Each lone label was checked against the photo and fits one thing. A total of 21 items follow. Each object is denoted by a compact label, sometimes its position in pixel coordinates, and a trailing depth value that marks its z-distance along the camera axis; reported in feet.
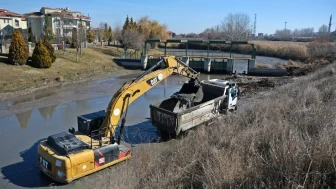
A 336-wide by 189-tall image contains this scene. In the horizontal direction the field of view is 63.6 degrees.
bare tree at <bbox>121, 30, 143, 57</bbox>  146.00
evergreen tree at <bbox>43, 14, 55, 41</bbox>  126.68
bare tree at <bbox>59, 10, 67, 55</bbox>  146.30
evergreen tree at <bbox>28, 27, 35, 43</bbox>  113.91
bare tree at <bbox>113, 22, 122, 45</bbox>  172.65
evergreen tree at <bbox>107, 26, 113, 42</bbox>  180.29
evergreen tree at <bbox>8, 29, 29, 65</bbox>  80.33
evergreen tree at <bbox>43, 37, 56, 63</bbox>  92.60
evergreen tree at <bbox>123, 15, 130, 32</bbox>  188.46
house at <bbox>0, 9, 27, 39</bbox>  161.61
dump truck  34.96
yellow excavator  24.73
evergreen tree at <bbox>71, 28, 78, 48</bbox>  115.39
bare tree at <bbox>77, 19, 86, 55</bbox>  111.55
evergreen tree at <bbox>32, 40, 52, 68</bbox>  85.05
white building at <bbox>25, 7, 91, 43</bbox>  176.76
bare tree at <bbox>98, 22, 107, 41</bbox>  181.14
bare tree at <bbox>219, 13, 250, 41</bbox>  267.98
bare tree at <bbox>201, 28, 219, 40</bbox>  298.29
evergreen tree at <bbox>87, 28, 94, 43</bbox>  161.69
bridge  106.22
